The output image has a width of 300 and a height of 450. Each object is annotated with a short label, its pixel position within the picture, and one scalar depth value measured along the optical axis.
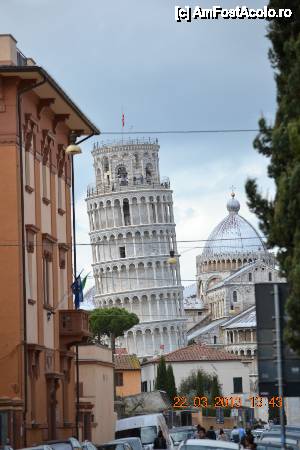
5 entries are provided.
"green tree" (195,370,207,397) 160.93
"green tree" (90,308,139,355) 171.62
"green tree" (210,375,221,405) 157.48
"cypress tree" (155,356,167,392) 152.62
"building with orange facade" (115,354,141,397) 133.62
